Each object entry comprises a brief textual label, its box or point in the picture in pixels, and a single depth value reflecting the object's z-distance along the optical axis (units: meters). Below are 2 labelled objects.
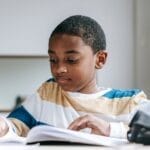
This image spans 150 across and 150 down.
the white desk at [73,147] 0.82
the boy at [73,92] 1.30
